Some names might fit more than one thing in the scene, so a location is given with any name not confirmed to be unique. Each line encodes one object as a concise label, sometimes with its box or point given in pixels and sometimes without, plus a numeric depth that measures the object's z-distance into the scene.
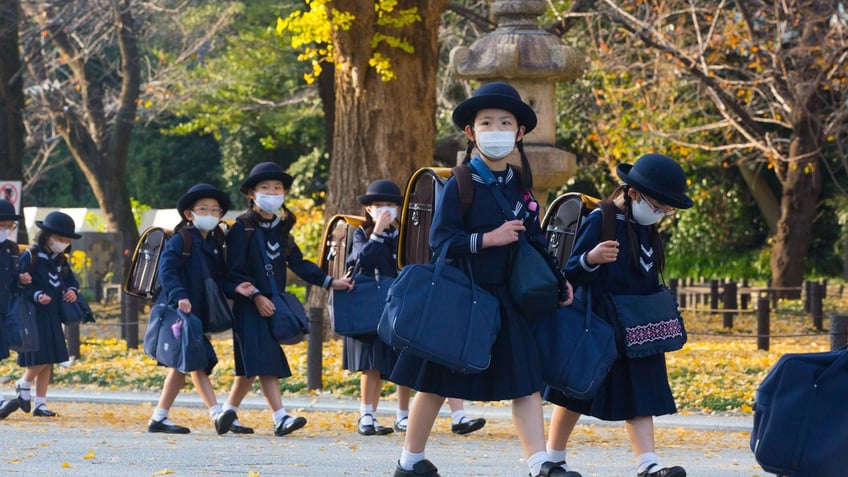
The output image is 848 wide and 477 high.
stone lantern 25.43
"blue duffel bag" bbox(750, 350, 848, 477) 9.54
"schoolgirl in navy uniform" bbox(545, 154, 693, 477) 13.28
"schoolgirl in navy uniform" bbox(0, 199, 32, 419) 21.44
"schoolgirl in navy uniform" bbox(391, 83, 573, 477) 12.12
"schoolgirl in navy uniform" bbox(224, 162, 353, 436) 18.16
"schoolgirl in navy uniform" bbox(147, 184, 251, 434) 18.37
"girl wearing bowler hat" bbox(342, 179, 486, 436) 18.88
